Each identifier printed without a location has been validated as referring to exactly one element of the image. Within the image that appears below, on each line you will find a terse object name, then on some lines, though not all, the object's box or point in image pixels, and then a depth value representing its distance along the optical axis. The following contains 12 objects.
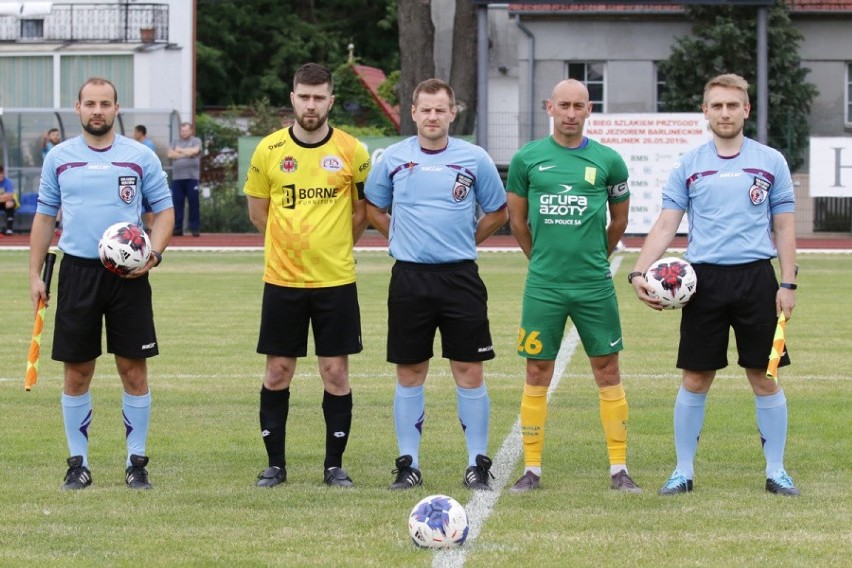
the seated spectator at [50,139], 49.76
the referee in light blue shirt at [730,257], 12.22
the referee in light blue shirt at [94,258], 12.66
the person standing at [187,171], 47.02
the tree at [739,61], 54.71
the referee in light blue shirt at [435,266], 12.78
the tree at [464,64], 52.76
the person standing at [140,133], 43.74
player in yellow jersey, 12.80
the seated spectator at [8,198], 48.78
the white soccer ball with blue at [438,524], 10.37
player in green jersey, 12.63
